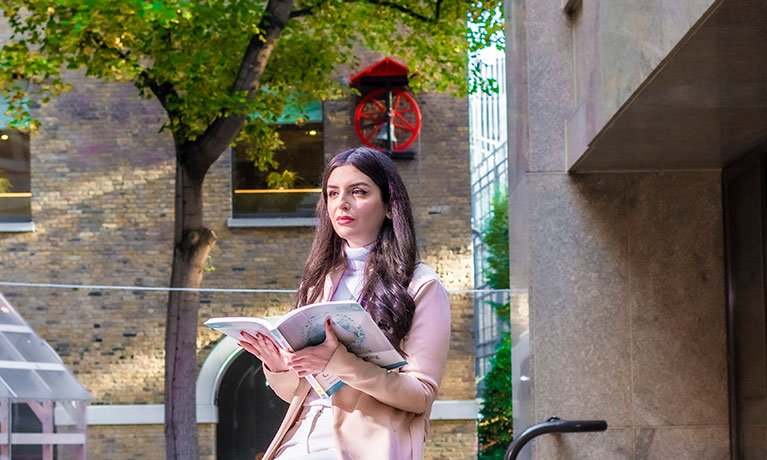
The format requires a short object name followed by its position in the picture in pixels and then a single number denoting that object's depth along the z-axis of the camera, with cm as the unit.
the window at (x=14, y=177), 1691
